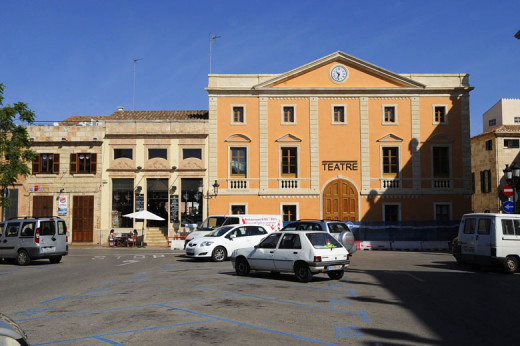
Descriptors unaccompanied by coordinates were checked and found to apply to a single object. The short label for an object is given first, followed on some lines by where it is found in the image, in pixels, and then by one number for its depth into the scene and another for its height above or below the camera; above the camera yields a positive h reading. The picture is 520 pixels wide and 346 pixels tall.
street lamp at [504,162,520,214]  22.45 +1.40
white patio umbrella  34.53 -0.43
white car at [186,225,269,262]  21.34 -1.41
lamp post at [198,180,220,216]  37.03 +1.00
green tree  29.61 +3.97
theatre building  37.44 +4.88
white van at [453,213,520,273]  17.09 -1.14
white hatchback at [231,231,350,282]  14.12 -1.35
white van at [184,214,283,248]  26.20 -0.66
